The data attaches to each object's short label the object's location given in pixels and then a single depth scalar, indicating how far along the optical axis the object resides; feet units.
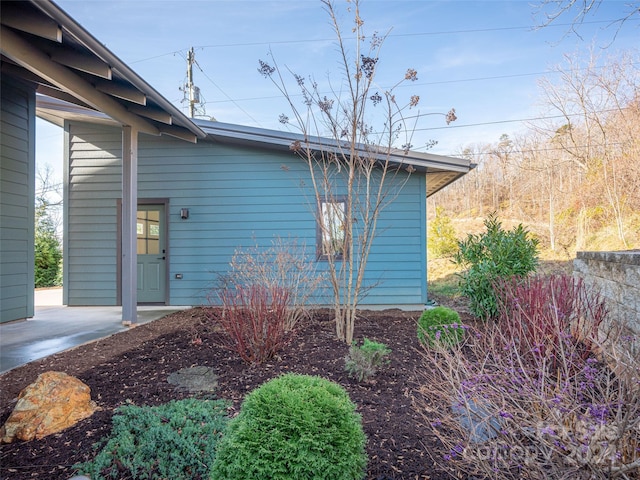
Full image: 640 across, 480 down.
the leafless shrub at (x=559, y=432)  4.25
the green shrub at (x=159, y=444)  6.89
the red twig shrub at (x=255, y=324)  12.17
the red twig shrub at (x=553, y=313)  9.36
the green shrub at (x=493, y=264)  17.95
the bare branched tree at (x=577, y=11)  10.34
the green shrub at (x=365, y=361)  10.92
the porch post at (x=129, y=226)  17.81
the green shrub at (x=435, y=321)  12.94
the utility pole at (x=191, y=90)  49.08
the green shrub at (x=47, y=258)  38.06
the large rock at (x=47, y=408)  8.06
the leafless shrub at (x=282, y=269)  17.47
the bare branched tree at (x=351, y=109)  14.32
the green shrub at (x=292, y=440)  5.19
